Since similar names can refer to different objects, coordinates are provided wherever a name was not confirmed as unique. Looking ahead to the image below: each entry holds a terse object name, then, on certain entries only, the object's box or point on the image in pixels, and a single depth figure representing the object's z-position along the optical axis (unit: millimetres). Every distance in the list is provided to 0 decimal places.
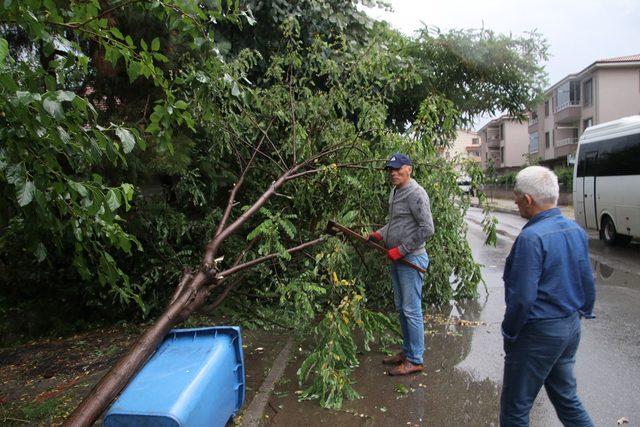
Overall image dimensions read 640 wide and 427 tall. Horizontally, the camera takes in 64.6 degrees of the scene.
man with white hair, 2549
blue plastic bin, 2588
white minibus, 11414
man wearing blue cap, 4281
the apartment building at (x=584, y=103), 34406
